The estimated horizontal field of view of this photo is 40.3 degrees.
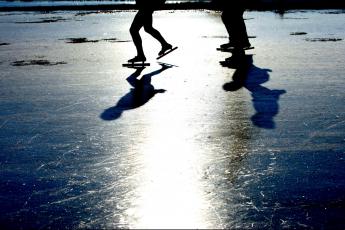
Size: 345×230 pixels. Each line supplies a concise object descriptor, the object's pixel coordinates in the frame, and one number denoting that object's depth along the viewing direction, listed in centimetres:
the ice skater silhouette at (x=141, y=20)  852
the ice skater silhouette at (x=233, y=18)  959
